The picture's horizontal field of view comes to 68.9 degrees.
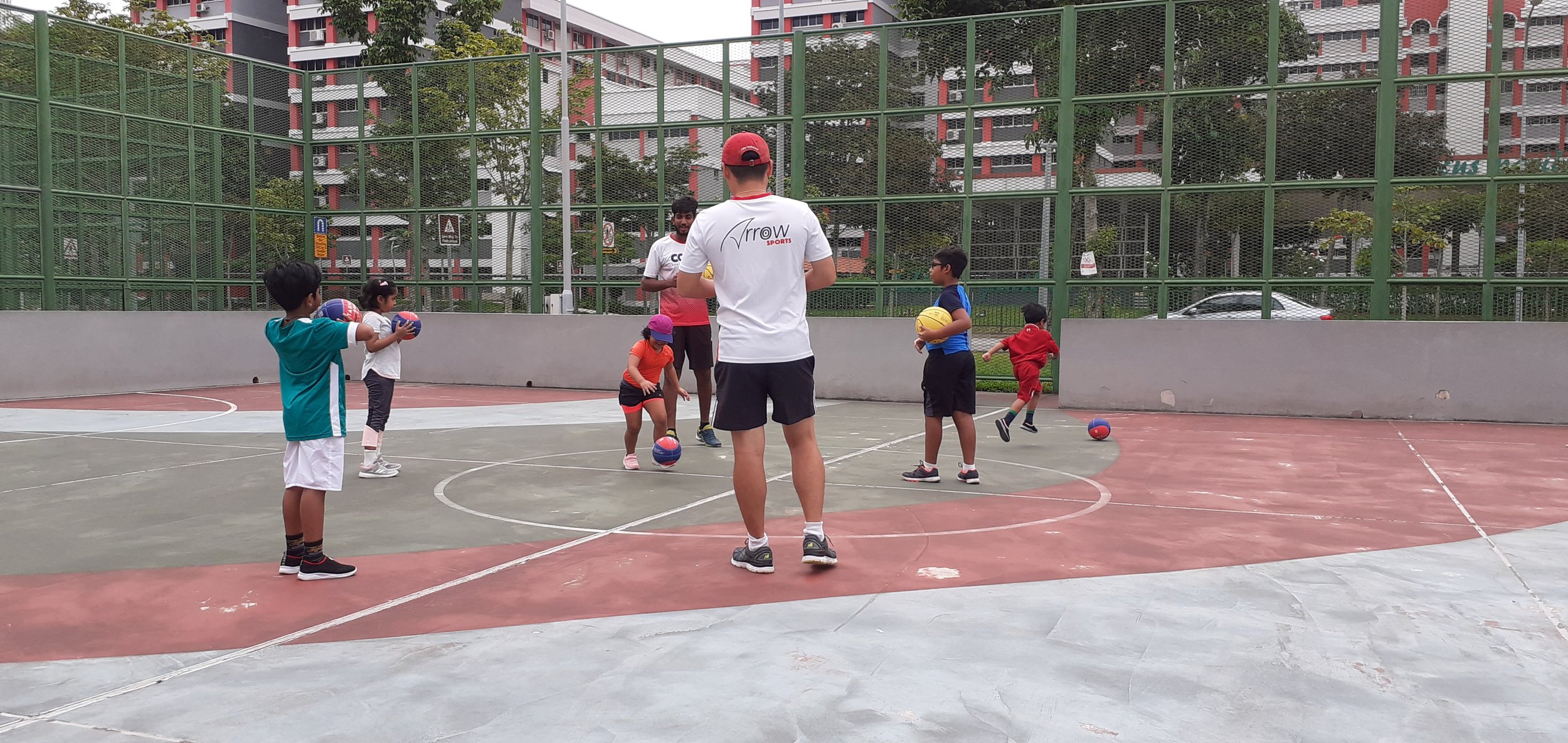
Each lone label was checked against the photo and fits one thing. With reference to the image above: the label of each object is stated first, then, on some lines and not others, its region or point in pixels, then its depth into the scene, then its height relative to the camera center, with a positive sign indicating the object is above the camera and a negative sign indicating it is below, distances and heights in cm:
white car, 1374 +3
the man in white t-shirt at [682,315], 895 -8
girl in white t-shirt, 824 -53
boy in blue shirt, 760 -42
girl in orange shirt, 837 -51
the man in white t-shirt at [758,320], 515 -6
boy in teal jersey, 521 -52
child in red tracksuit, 1080 -42
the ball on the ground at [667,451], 820 -104
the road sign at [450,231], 1852 +119
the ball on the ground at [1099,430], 1052 -111
